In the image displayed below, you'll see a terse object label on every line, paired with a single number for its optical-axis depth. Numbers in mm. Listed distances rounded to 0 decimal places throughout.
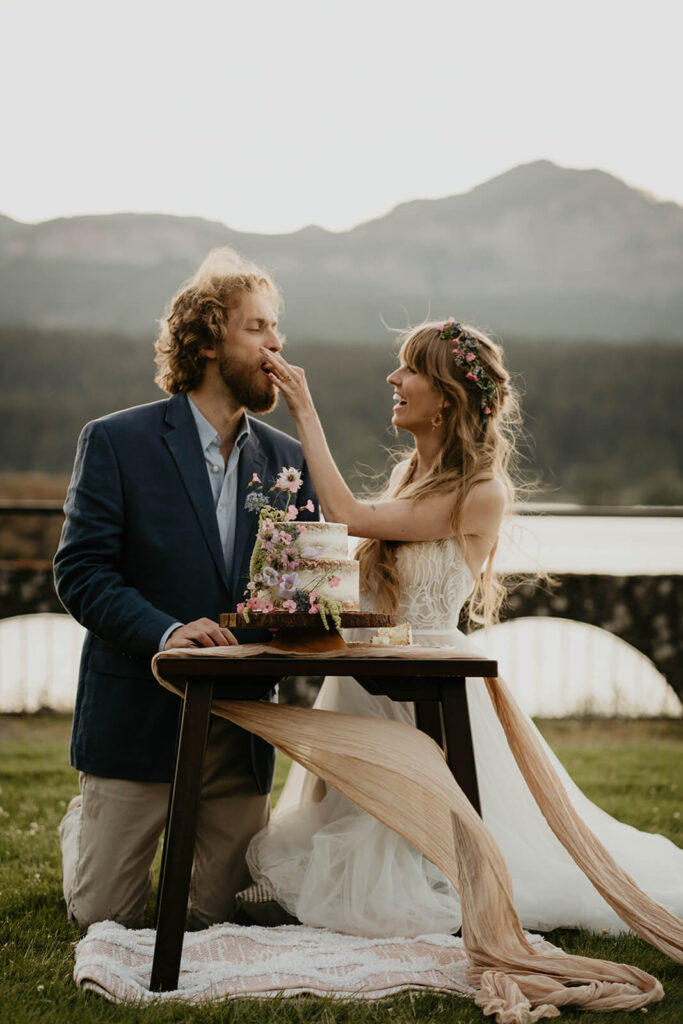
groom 3484
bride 3236
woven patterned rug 2650
